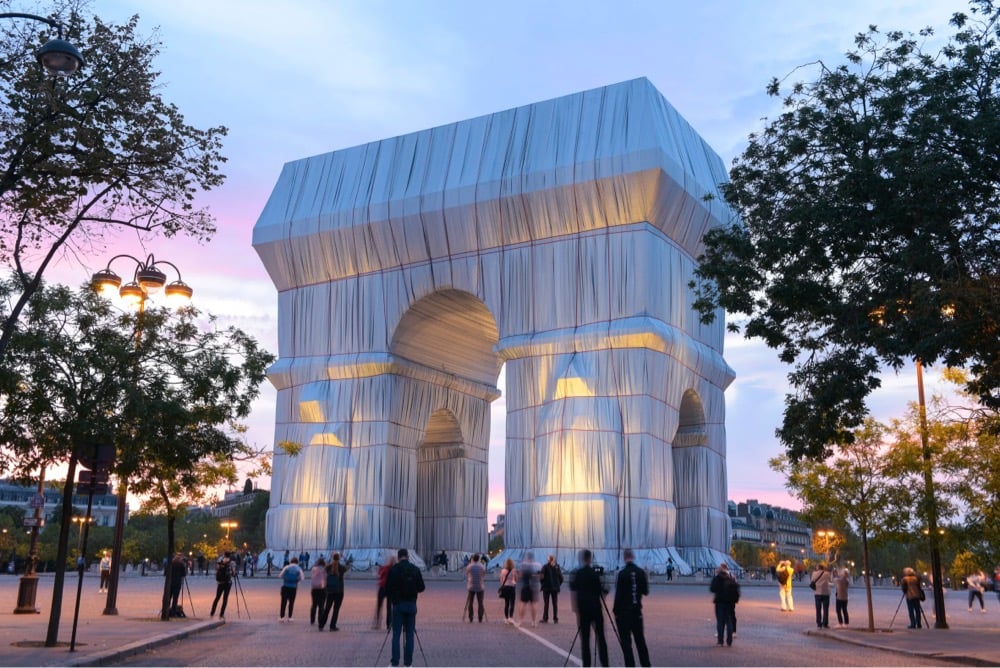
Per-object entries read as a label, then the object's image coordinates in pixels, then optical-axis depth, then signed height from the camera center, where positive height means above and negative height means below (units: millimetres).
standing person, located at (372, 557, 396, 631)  18111 -319
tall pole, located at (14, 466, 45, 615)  26141 -673
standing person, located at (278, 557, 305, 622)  24578 -244
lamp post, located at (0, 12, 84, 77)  12023 +5757
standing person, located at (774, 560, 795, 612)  33844 -131
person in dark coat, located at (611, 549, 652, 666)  14281 -353
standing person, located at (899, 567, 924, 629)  26203 -285
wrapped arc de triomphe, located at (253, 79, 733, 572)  46438 +12000
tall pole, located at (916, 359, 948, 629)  25203 +1287
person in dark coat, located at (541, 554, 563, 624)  24891 -133
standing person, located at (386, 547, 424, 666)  15062 -309
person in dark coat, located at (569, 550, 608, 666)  14781 -300
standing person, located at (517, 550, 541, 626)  23281 -109
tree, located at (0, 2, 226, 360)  14648 +6048
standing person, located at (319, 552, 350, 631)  21938 -364
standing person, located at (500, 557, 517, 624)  25117 -334
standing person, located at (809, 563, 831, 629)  25552 -247
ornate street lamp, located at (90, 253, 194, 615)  20344 +5619
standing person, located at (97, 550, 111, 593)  41556 -75
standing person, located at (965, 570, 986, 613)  39375 -137
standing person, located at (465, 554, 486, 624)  24469 -95
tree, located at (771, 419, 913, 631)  25219 +2139
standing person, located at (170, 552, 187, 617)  24656 -246
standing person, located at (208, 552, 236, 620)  25633 -210
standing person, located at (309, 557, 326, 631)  22547 -315
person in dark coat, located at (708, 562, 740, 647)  19562 -371
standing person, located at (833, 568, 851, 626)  26391 -224
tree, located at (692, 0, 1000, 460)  16844 +5976
